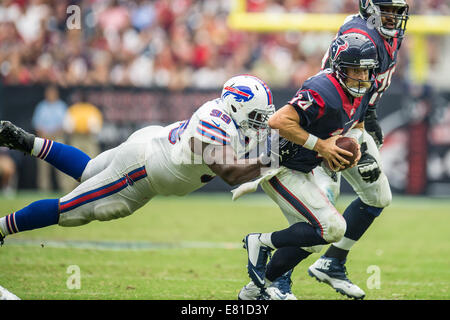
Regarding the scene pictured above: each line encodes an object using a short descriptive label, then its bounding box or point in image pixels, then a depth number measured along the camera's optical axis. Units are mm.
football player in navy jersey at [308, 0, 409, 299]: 9906
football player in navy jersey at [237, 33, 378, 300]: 8750
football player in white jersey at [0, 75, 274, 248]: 8719
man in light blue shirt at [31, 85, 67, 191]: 23109
